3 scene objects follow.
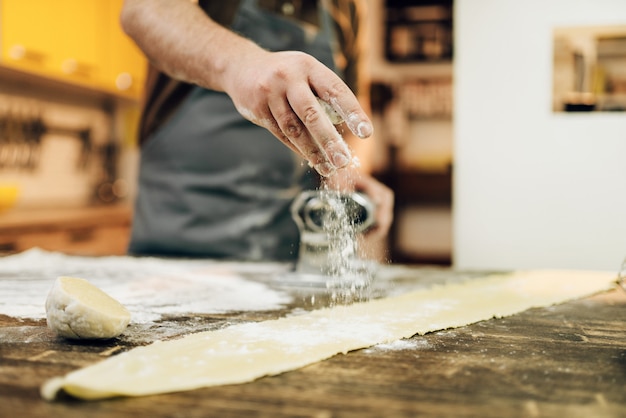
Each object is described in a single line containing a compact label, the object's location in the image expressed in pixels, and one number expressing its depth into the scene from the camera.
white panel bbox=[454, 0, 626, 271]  2.22
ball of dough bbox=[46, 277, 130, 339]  0.67
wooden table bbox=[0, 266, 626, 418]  0.50
